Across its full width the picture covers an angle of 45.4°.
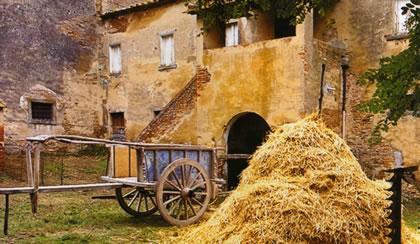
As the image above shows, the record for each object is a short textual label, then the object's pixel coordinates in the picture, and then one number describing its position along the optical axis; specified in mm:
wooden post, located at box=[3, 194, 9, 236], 6966
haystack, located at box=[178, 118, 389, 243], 5555
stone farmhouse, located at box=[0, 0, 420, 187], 13109
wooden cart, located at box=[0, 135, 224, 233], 8312
